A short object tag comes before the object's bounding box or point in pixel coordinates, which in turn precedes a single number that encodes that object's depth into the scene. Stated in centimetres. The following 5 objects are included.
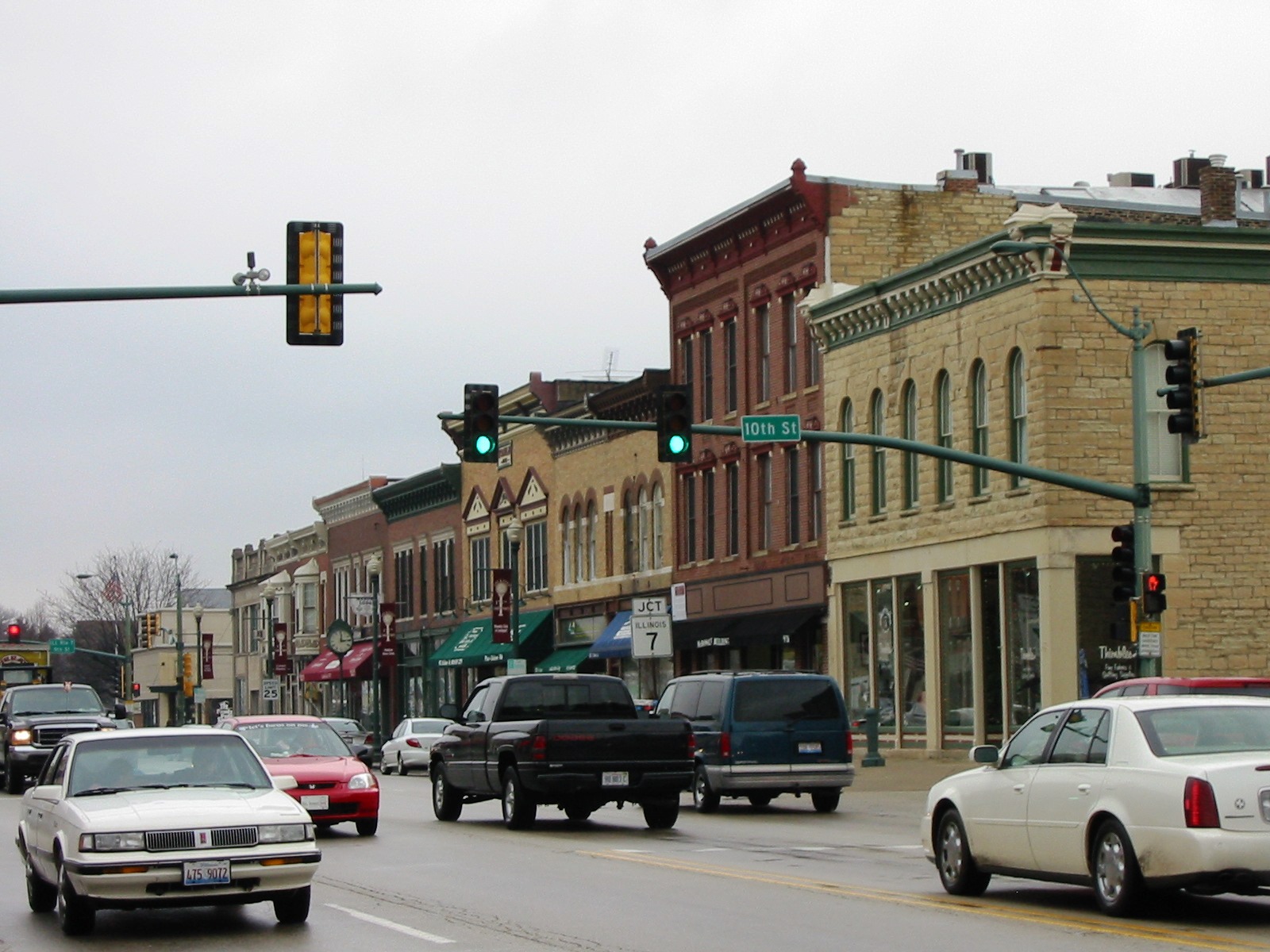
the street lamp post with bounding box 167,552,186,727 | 8259
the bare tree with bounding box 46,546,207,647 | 13662
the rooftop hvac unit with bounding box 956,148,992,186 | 5356
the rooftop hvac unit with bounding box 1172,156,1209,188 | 5672
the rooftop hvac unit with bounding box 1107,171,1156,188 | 5841
